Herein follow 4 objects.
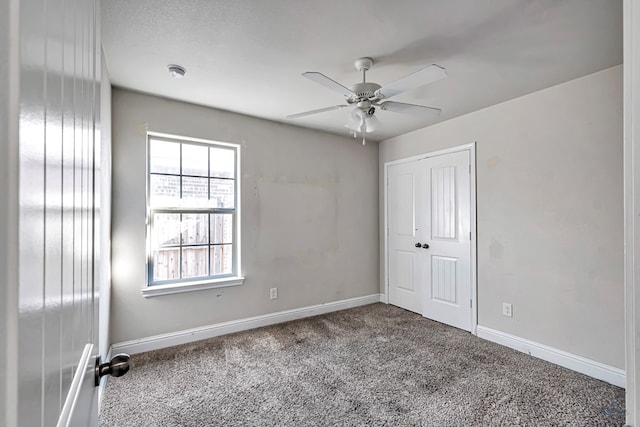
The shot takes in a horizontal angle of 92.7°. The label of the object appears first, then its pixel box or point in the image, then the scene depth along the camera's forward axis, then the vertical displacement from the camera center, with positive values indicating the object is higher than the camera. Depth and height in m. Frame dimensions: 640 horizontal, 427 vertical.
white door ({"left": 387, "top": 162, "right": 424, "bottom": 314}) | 4.00 -0.26
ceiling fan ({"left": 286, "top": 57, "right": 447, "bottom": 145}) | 1.84 +0.85
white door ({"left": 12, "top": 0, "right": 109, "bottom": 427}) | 0.29 +0.01
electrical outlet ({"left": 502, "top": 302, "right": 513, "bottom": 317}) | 3.01 -0.92
